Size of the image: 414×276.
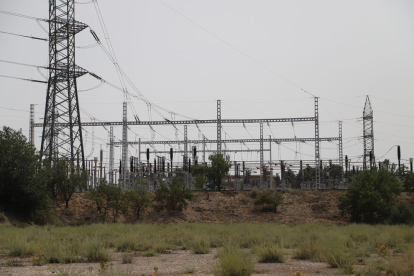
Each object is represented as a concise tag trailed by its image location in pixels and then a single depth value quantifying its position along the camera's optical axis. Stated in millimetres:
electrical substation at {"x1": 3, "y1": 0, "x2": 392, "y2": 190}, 33156
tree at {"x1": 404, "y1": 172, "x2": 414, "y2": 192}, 42000
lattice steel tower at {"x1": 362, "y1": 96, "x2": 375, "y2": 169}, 57672
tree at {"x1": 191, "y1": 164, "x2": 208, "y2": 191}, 45916
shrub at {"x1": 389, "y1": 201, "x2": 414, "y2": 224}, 33469
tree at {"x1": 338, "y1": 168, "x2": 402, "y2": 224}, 34438
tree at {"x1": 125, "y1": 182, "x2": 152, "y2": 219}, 37188
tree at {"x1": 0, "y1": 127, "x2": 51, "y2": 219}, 31328
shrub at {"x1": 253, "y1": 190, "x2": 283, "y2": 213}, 39097
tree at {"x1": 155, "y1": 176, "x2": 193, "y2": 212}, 38906
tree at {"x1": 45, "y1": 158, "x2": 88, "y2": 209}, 36594
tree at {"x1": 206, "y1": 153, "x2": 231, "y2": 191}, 47312
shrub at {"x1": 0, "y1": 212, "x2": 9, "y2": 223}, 28734
